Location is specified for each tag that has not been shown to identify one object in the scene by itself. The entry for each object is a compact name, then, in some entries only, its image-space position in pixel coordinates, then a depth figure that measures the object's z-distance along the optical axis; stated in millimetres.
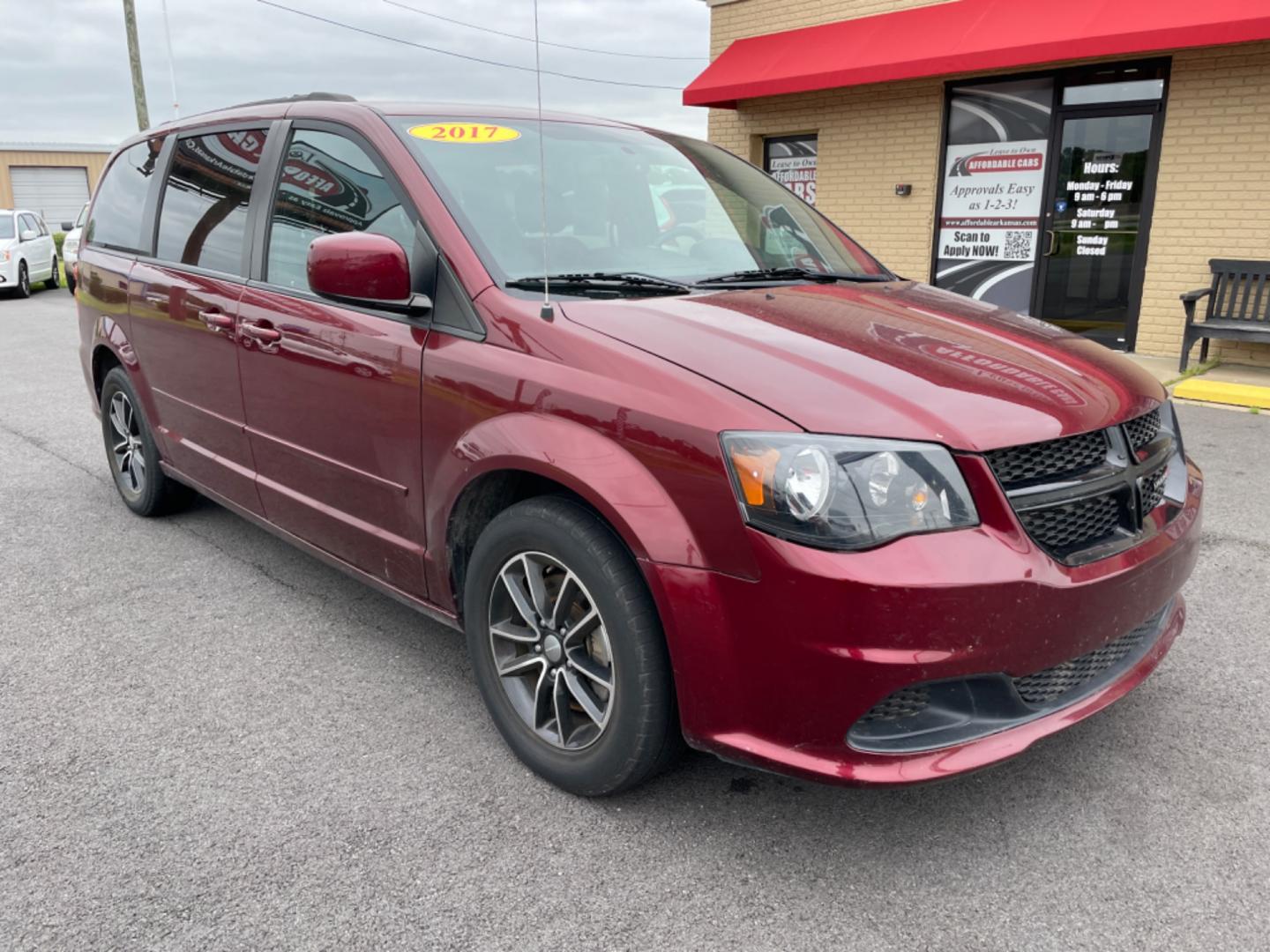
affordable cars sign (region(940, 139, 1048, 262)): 10359
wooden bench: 8570
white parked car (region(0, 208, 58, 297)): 17906
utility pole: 22062
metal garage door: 45031
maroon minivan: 2092
